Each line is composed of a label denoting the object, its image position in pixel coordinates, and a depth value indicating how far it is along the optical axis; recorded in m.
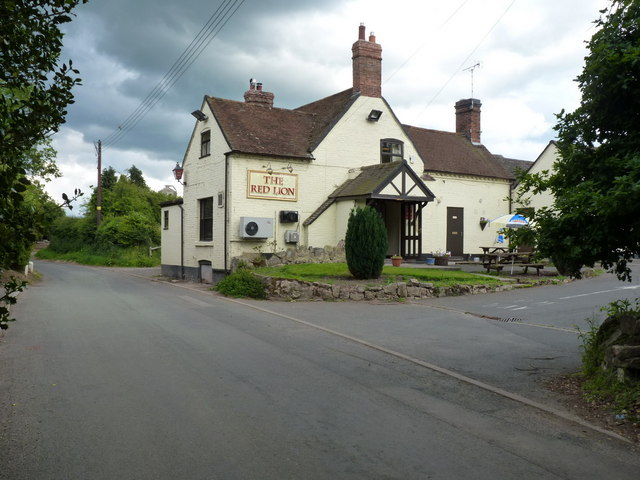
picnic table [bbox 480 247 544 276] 20.19
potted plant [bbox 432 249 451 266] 22.70
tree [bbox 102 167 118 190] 62.56
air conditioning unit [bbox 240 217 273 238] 20.36
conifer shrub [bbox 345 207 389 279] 16.53
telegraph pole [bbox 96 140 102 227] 42.03
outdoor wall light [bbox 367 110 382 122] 23.67
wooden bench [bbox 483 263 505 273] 20.58
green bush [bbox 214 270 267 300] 16.83
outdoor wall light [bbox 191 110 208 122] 23.25
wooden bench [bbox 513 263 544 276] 20.03
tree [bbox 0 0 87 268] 3.64
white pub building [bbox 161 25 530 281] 21.09
